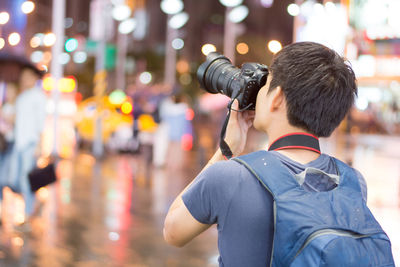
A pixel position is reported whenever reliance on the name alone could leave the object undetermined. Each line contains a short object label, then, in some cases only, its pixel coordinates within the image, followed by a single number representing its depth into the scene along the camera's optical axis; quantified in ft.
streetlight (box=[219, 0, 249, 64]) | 96.78
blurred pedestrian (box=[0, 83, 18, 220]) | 23.04
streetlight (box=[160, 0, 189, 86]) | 92.17
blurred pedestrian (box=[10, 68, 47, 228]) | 22.53
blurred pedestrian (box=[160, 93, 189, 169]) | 45.24
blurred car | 54.65
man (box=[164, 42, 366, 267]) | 5.81
